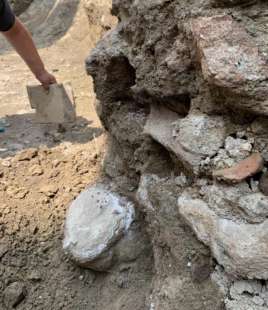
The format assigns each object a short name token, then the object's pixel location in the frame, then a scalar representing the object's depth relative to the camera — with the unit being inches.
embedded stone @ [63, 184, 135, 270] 62.9
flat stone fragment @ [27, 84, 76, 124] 98.0
